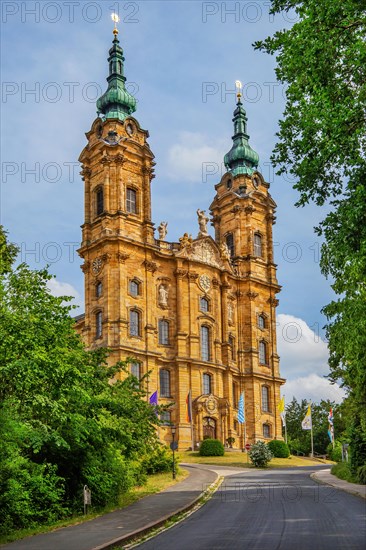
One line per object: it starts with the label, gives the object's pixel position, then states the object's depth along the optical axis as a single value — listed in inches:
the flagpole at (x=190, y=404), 2475.6
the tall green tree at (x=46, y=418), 754.8
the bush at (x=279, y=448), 2483.5
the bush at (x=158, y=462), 1539.1
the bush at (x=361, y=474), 1293.1
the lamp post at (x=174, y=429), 2502.7
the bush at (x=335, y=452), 2606.1
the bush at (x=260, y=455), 2015.3
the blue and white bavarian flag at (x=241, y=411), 2415.1
